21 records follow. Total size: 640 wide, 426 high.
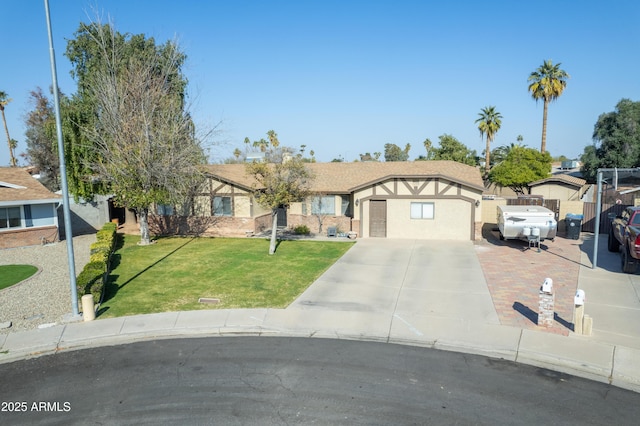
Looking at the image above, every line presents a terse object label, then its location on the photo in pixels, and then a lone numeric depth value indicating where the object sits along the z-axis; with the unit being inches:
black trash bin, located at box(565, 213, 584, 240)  855.0
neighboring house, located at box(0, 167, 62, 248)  856.3
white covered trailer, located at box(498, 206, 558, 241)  756.0
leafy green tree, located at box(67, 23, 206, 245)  836.6
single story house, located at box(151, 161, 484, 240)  906.1
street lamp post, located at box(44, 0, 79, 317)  433.4
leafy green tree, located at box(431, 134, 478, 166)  1803.6
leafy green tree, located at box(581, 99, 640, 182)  1491.1
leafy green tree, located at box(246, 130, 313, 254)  751.1
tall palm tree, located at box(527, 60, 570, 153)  1706.4
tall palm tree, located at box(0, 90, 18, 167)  2096.5
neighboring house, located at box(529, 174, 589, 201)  1343.5
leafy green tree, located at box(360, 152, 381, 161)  2969.2
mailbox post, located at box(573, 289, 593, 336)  389.4
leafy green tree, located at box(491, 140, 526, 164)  1969.7
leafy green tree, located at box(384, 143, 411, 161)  2994.6
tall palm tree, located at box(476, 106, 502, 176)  1857.8
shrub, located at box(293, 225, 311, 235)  1013.7
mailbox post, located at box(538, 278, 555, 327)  407.5
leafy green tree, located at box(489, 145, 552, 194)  1475.1
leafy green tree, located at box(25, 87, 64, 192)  1562.5
